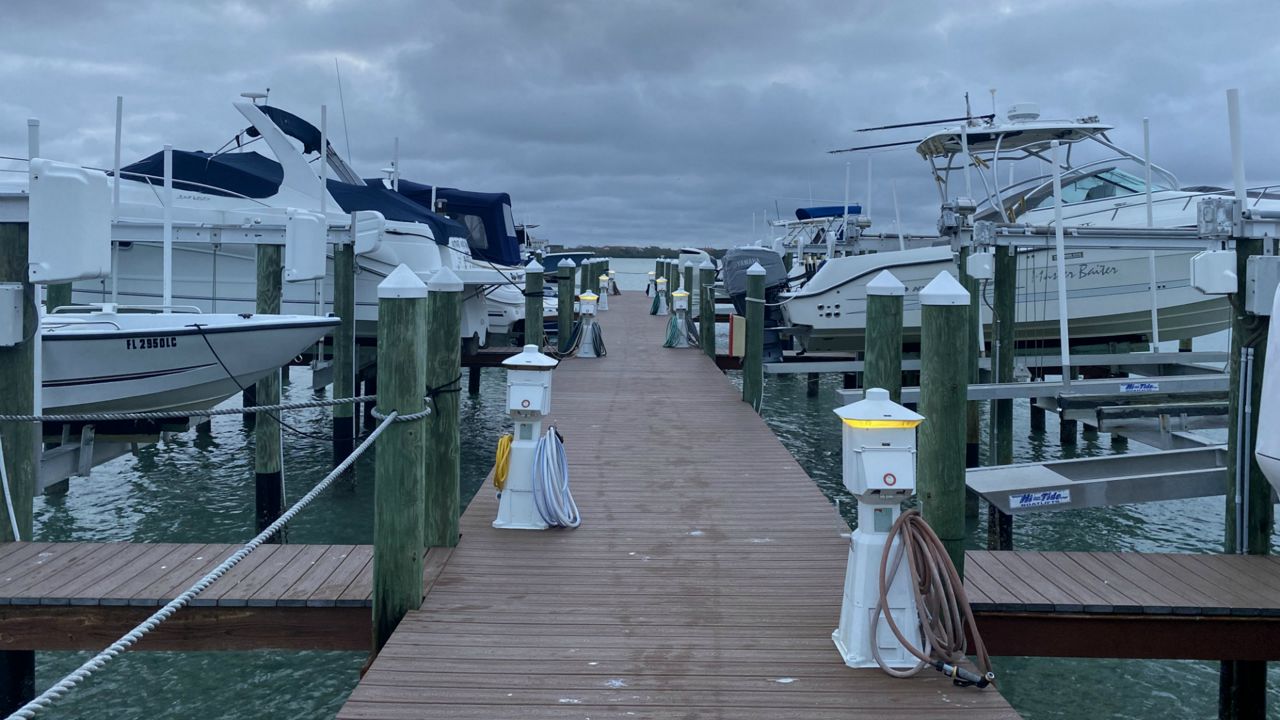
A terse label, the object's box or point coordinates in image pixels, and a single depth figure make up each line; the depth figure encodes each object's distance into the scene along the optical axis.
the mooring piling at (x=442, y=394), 5.62
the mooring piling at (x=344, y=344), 12.94
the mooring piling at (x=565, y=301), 17.03
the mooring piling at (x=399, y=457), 4.63
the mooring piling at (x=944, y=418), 4.61
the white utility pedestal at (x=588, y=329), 16.58
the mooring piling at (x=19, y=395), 5.62
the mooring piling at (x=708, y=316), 16.16
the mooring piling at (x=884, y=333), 6.00
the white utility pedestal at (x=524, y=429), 6.15
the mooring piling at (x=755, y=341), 11.69
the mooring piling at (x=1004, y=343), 12.85
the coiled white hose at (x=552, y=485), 6.19
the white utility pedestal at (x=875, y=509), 4.12
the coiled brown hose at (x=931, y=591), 4.10
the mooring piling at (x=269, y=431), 10.73
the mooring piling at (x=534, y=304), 14.82
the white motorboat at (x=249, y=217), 14.50
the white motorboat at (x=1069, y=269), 16.02
